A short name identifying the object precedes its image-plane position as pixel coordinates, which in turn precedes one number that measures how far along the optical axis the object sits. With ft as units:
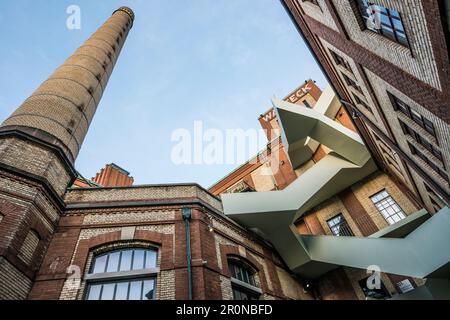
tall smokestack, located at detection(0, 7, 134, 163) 33.45
